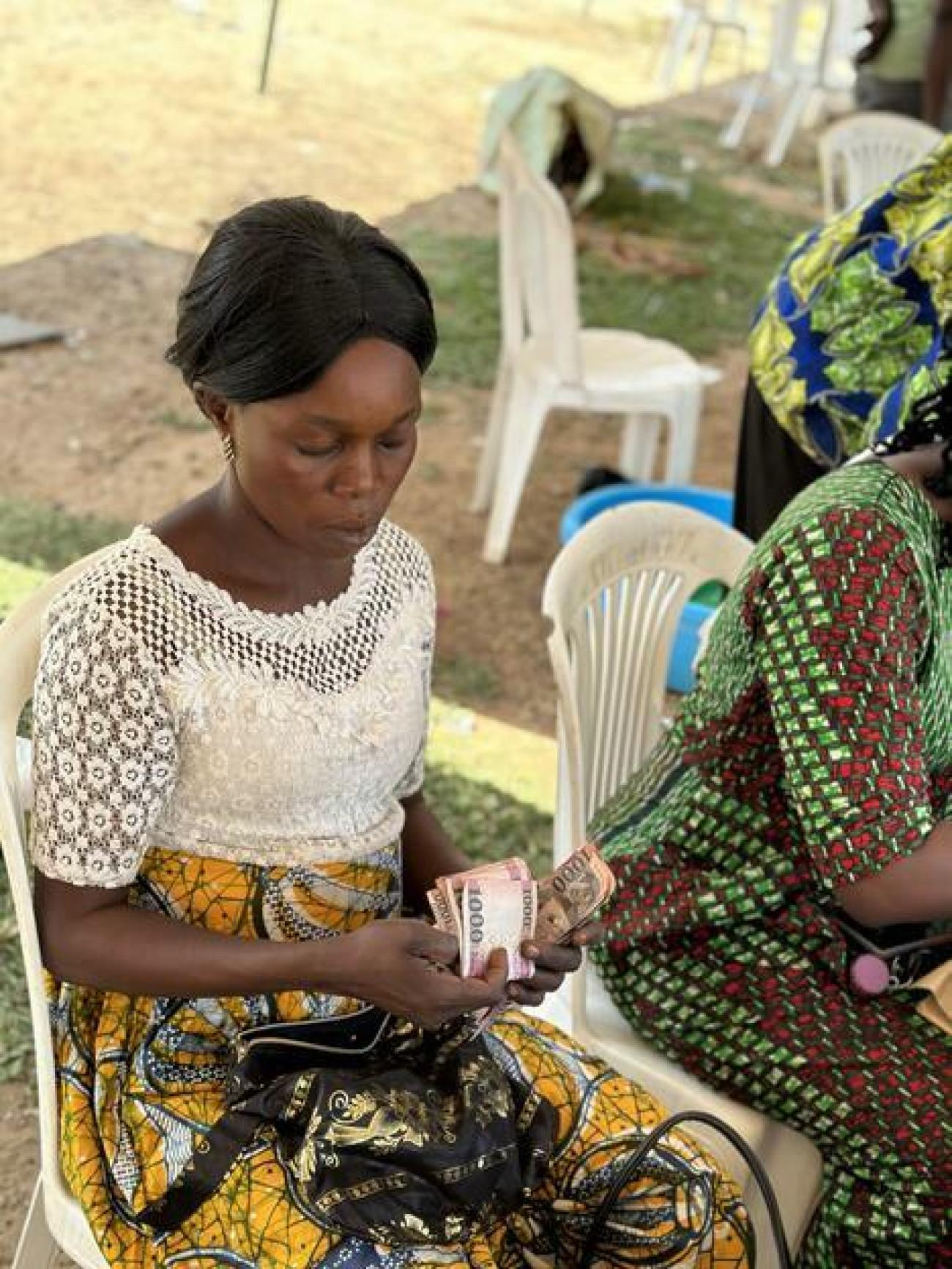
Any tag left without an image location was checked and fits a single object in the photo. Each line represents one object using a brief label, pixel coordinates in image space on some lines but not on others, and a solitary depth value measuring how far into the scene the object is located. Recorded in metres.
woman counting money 1.63
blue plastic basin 4.11
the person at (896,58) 7.31
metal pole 9.44
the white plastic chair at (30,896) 1.72
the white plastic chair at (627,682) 2.17
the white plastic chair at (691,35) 12.88
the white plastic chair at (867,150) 6.28
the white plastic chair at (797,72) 11.62
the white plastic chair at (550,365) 4.98
